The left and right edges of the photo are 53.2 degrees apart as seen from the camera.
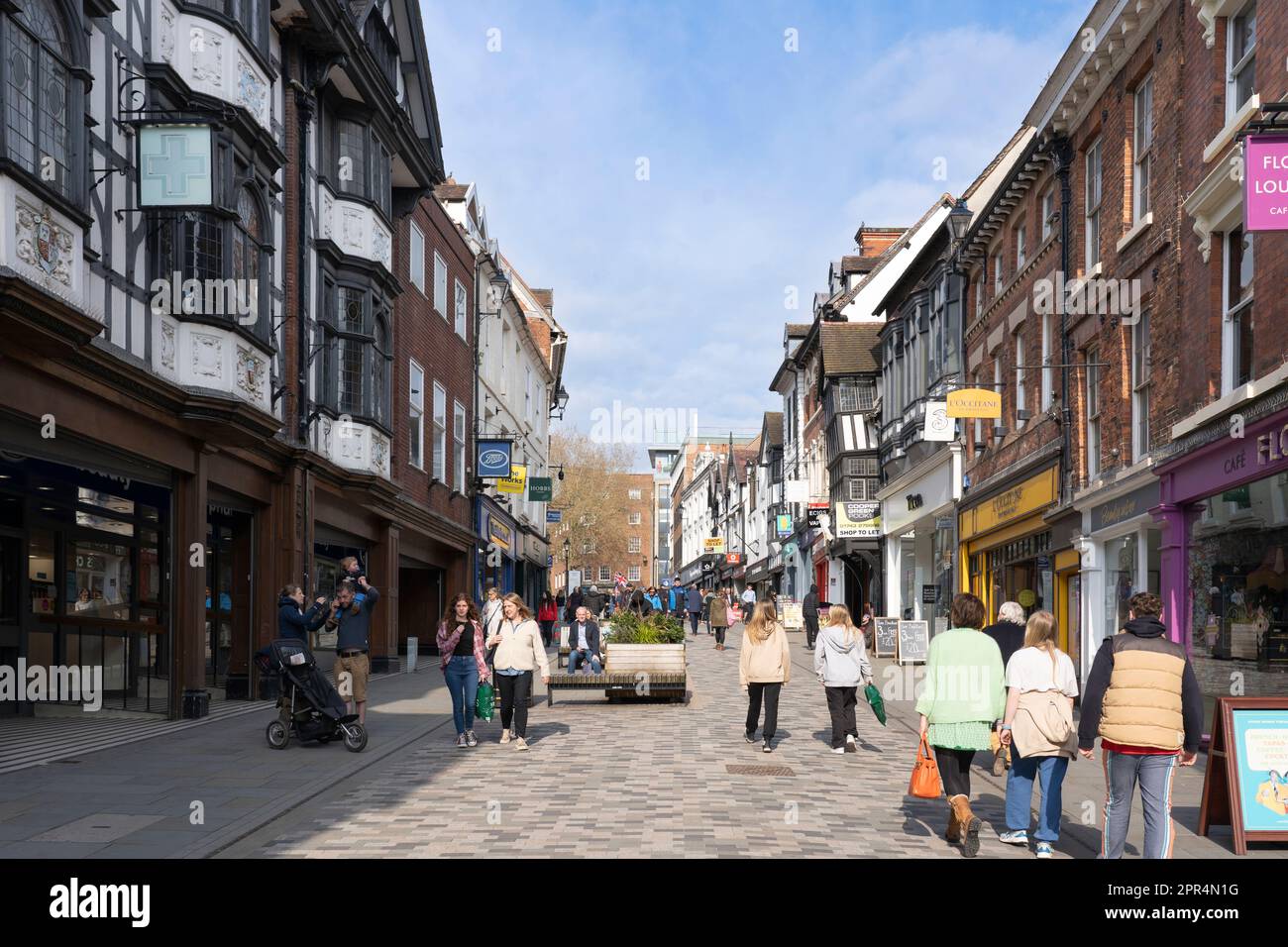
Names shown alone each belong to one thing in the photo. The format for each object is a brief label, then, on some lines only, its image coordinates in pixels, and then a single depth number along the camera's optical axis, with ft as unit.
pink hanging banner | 34.71
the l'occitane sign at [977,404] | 72.08
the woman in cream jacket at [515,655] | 48.06
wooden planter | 64.23
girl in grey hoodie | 47.52
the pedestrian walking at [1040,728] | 28.04
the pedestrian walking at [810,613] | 107.65
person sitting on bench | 75.15
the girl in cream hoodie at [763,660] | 47.96
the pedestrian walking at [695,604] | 155.12
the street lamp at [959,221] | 85.92
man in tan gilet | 25.13
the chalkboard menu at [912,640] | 88.07
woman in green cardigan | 29.53
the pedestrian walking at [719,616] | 122.72
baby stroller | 43.96
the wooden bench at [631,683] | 62.59
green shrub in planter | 65.05
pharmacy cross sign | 45.65
